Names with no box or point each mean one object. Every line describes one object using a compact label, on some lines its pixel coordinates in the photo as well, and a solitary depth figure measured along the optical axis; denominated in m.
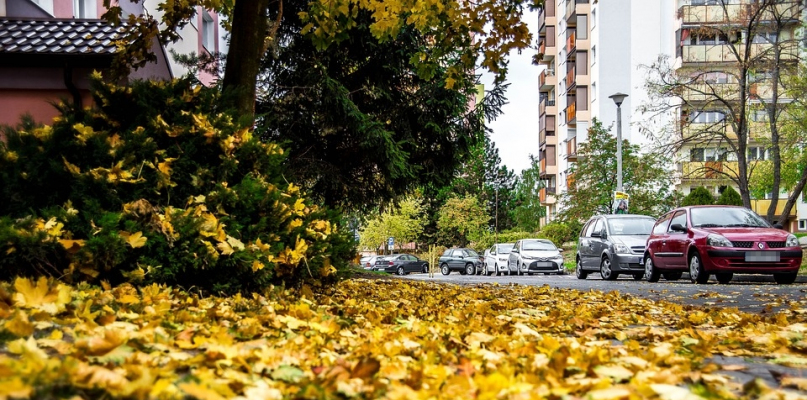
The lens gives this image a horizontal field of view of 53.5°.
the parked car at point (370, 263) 54.58
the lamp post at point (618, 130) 29.98
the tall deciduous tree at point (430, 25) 10.67
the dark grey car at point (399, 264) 52.69
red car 14.97
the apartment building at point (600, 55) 56.84
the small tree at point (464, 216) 70.50
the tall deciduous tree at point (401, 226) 71.73
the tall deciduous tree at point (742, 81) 23.78
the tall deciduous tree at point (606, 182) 37.84
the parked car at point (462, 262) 46.50
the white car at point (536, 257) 32.69
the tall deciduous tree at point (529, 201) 75.44
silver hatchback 19.59
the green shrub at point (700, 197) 38.75
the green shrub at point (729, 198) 43.91
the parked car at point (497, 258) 38.22
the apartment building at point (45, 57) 14.12
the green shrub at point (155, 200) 5.68
